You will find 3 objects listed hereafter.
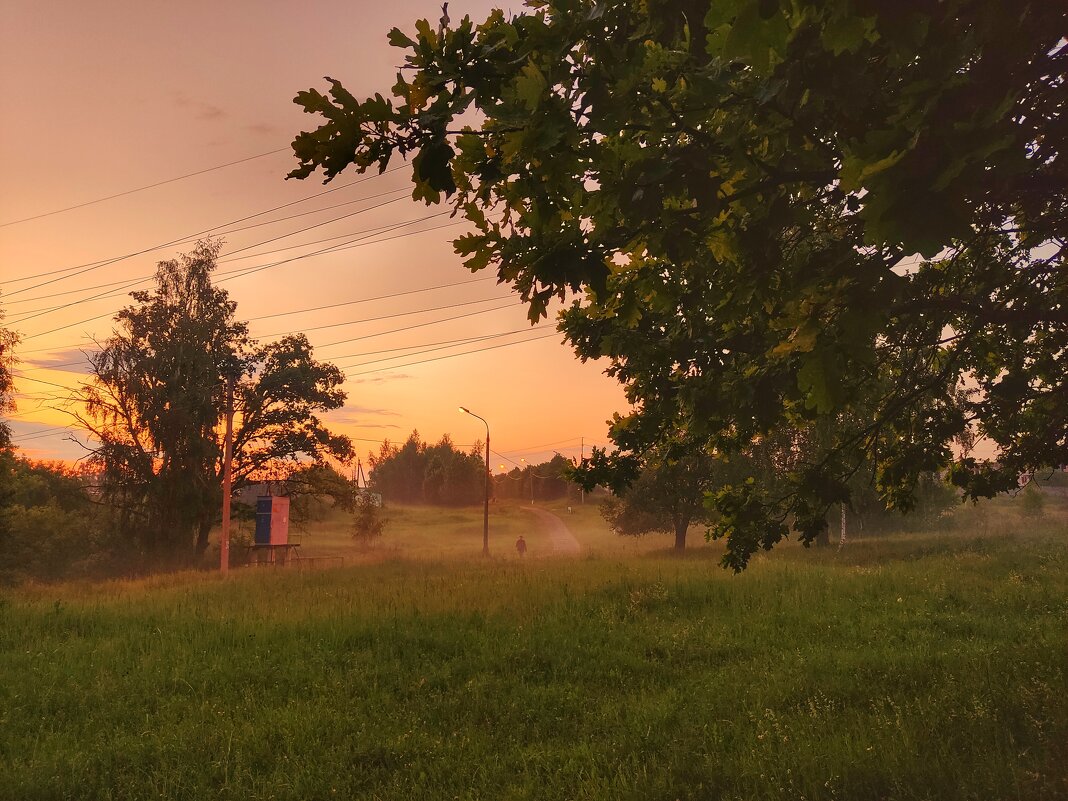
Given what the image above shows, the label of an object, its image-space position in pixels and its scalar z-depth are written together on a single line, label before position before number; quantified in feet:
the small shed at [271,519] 105.33
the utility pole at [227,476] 81.13
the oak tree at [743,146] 8.09
